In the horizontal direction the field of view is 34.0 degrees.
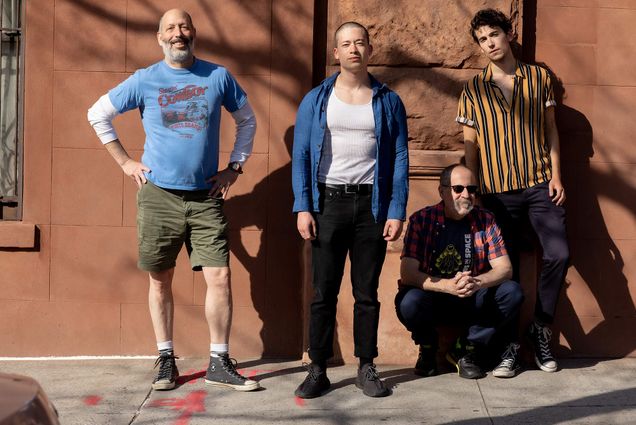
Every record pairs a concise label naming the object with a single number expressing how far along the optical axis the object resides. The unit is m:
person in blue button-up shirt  5.73
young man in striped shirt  6.30
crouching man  5.99
